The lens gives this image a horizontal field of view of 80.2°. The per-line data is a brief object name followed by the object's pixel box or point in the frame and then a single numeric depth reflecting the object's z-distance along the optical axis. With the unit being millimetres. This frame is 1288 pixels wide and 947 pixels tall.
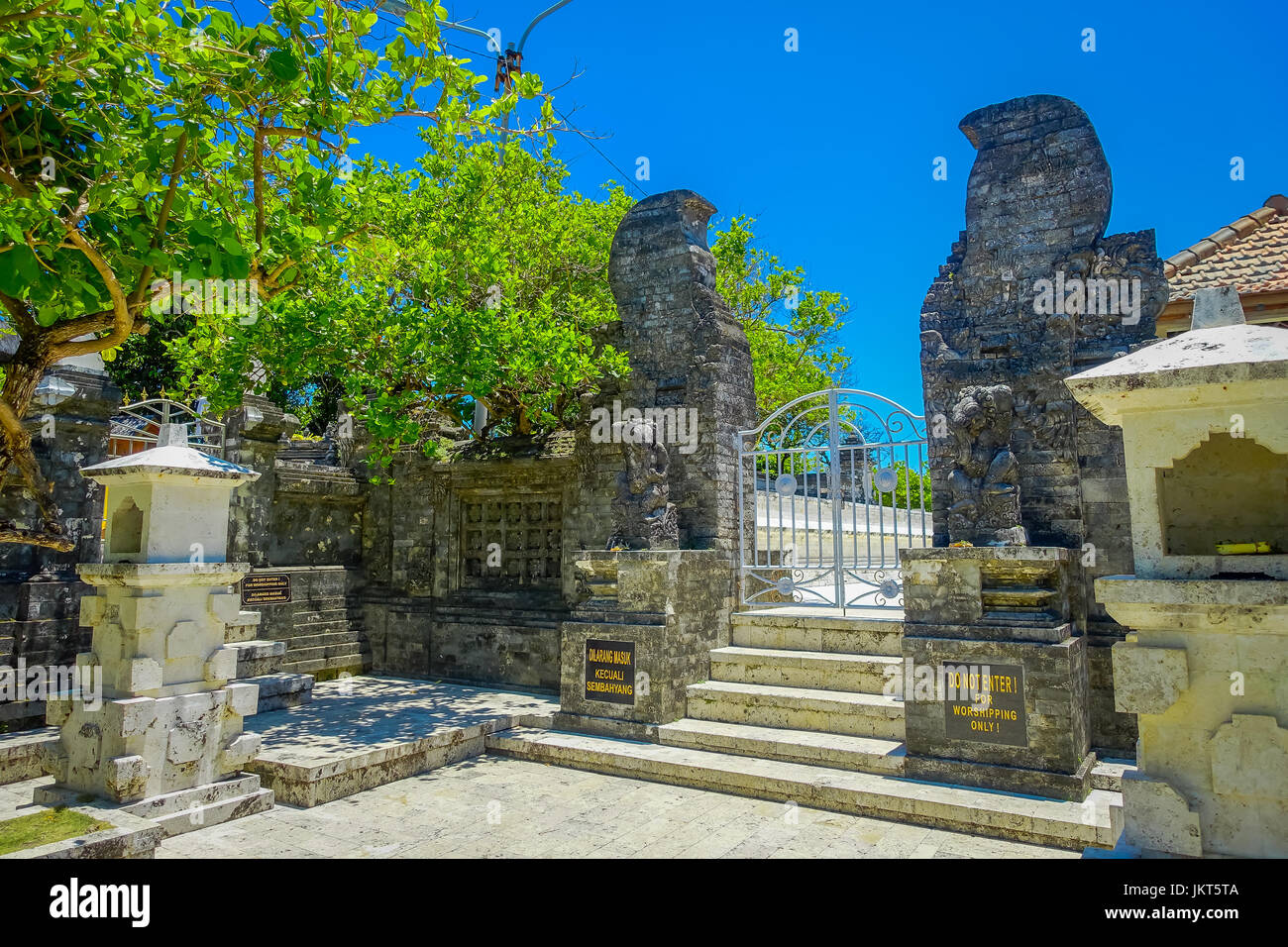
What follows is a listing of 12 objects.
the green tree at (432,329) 8484
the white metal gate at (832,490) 7906
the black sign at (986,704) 5699
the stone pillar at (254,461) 9852
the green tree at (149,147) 3959
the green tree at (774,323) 21203
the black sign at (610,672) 7645
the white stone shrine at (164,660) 5293
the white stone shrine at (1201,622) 3072
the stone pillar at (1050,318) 6520
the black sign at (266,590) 10031
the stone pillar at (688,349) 8781
